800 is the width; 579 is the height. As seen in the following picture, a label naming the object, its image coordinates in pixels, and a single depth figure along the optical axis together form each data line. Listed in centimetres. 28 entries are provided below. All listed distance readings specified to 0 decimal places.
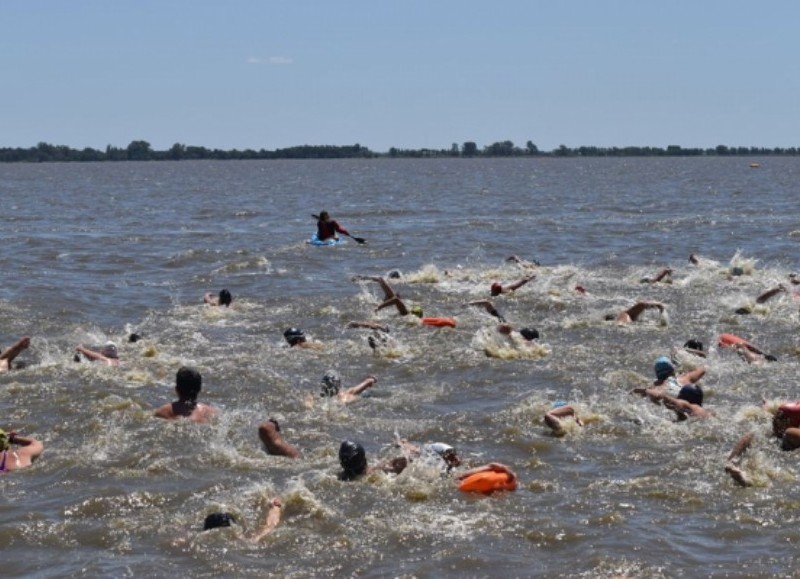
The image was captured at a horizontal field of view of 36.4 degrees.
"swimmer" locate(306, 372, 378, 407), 1598
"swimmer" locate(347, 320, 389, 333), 2110
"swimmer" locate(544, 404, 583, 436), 1438
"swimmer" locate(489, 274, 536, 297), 2602
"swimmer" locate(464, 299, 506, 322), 2266
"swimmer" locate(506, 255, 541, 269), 3113
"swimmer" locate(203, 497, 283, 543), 1080
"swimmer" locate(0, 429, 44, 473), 1288
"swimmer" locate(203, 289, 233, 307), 2459
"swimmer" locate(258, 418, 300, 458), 1339
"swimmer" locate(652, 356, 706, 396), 1602
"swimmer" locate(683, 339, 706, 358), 1858
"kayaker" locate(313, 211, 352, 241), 3497
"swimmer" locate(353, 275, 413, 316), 2292
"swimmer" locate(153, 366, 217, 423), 1453
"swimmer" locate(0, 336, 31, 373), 1783
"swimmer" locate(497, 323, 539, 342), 1958
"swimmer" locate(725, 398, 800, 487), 1231
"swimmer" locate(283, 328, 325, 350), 2019
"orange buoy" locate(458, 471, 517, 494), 1198
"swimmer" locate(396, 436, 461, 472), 1266
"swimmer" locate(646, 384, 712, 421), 1480
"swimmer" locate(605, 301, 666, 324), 2205
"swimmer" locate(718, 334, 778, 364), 1853
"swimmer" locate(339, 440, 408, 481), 1235
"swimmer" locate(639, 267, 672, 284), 2809
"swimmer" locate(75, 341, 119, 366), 1803
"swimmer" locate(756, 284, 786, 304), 2357
